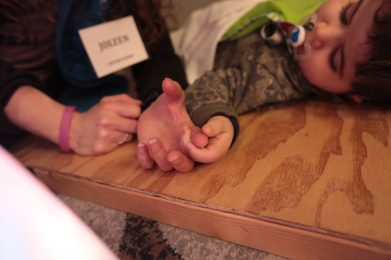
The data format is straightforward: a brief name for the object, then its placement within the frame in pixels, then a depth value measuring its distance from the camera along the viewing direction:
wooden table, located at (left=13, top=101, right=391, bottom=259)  0.32
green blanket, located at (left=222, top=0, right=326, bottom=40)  0.65
